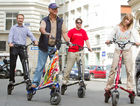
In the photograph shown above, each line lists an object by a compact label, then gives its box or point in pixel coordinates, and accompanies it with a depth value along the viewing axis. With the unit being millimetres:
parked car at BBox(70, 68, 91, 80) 16339
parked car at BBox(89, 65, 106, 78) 21083
